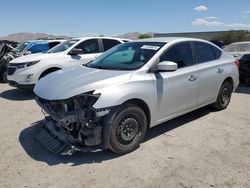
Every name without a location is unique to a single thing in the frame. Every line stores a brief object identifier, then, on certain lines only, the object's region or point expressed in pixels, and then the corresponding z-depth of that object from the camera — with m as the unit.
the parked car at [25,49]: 8.10
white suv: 5.82
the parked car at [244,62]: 7.10
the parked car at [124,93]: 2.80
